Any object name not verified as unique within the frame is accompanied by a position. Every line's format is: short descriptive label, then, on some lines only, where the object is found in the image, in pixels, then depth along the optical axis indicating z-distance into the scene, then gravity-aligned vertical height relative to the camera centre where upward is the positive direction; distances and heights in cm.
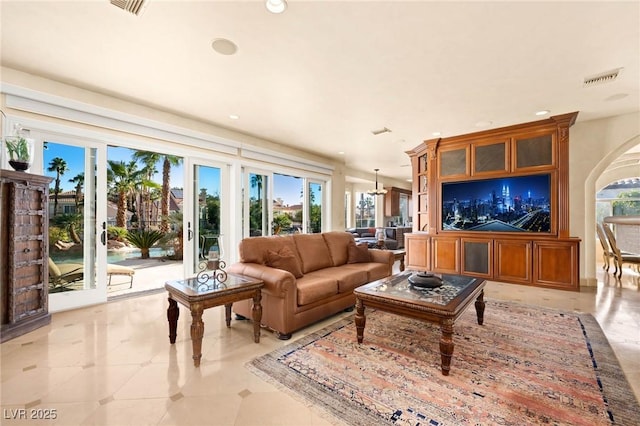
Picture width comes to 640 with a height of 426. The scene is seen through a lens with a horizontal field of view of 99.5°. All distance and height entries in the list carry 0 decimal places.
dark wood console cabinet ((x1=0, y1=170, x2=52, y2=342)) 256 -37
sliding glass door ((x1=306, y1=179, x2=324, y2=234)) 667 +23
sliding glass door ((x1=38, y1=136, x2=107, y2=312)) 324 -8
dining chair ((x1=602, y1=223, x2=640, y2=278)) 491 -81
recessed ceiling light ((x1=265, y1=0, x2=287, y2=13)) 191 +150
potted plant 270 +65
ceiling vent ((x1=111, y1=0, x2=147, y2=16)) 192 +151
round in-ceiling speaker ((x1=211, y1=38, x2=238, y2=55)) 237 +152
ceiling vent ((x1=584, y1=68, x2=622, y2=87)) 286 +149
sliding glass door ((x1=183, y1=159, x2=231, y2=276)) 440 +11
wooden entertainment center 423 +4
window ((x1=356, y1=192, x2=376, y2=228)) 1094 +17
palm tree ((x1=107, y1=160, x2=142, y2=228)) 561 +69
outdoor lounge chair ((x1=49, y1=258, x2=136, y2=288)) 320 -71
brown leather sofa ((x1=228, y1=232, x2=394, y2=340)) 255 -71
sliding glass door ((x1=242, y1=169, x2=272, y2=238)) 514 +22
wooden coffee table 197 -71
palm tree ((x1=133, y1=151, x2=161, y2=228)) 576 +87
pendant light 891 +73
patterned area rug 159 -116
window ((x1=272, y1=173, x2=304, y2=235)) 586 +23
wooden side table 208 -68
